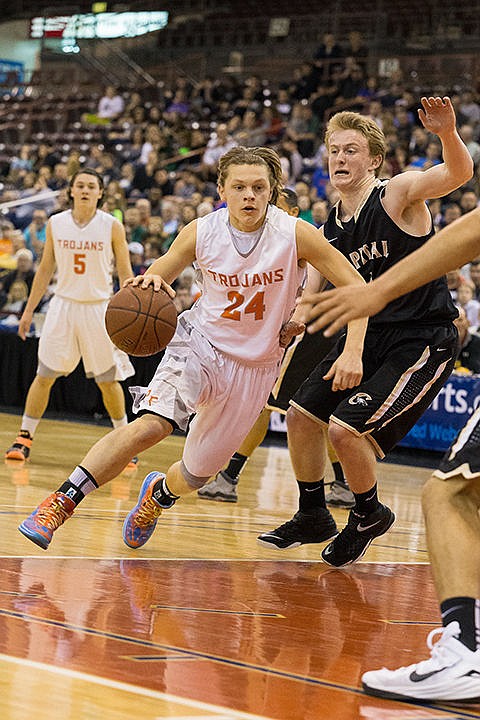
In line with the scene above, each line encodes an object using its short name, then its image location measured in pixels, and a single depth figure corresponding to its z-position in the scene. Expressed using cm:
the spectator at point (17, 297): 1391
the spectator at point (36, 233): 1543
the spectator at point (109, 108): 2233
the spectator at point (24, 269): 1399
